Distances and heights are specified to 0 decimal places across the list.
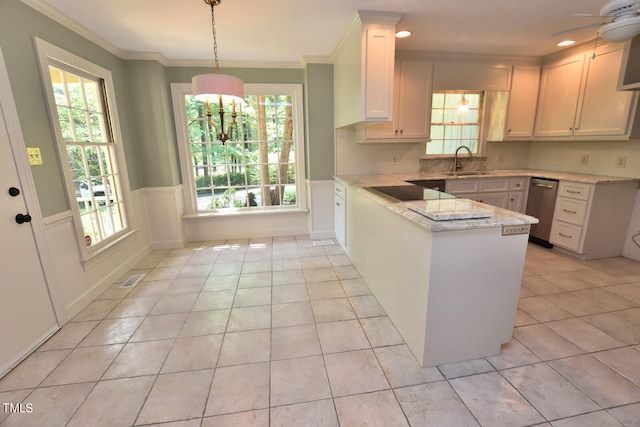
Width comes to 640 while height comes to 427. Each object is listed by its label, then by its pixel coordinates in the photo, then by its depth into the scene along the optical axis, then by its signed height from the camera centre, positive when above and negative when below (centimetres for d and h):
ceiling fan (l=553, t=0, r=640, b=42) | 155 +70
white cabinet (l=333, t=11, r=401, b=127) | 247 +79
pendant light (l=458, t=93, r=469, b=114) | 379 +60
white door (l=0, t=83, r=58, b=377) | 177 -74
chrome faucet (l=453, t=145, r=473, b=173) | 393 -10
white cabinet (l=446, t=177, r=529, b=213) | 356 -48
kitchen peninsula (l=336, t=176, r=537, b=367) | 156 -70
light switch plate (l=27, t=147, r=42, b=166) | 201 +3
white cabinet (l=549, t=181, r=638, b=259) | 301 -71
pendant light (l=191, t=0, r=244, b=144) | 181 +43
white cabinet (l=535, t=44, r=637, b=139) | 293 +54
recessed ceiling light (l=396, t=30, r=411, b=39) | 281 +115
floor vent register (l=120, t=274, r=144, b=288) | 284 -122
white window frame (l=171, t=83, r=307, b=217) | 372 +13
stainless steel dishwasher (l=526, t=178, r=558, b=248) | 337 -65
